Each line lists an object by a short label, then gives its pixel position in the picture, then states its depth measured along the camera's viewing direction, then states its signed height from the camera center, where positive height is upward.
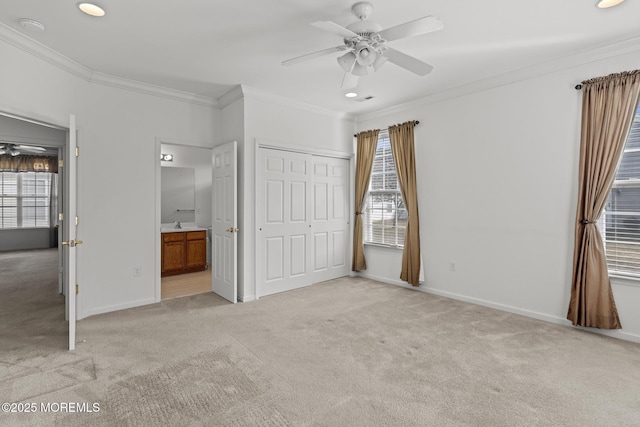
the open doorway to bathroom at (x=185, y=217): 5.43 -0.14
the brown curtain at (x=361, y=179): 5.20 +0.52
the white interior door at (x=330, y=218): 5.08 -0.12
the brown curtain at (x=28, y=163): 8.02 +1.16
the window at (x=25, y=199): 8.49 +0.27
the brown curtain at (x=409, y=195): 4.57 +0.22
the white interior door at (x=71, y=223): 2.77 -0.12
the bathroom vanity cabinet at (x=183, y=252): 5.43 -0.72
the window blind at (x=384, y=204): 4.99 +0.10
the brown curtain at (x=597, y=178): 2.97 +0.31
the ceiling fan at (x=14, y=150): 7.27 +1.39
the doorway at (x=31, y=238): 3.39 -0.75
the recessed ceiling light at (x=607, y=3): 2.37 +1.53
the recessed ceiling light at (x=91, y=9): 2.40 +1.51
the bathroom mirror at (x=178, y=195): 6.18 +0.29
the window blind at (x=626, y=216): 3.01 -0.04
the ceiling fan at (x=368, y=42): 2.16 +1.24
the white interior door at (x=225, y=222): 4.14 -0.17
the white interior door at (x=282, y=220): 4.38 -0.14
